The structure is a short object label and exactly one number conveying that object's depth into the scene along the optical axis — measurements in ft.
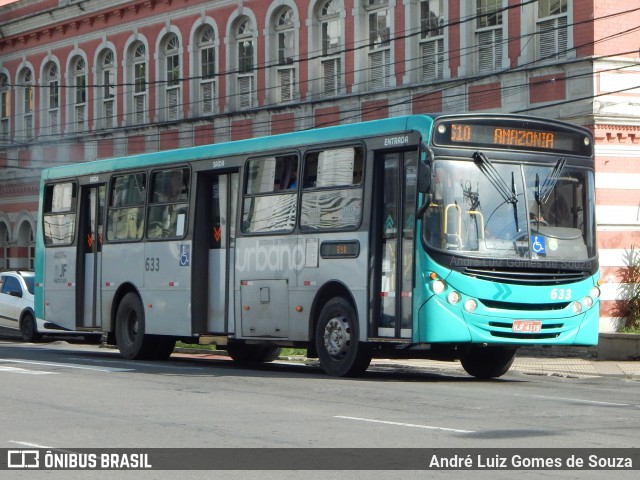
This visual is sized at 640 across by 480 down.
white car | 111.14
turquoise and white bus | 58.75
